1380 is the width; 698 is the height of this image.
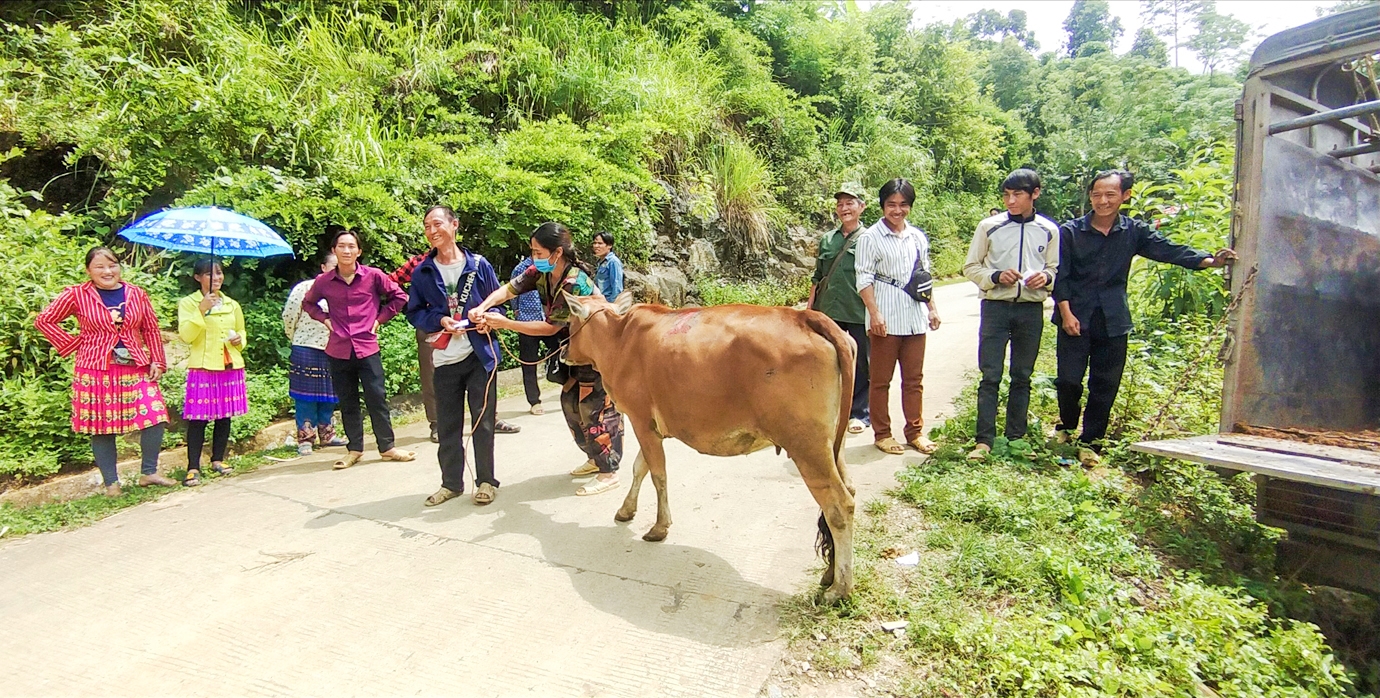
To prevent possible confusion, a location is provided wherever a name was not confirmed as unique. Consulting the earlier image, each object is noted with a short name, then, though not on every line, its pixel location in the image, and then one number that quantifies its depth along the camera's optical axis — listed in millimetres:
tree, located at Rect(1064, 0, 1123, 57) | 41594
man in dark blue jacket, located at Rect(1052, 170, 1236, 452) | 4508
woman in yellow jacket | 5027
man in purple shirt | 5391
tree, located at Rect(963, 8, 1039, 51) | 43344
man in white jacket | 4574
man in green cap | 5414
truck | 3611
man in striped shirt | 4930
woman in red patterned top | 4551
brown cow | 3006
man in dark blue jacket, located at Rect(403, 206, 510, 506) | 4406
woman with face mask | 4195
